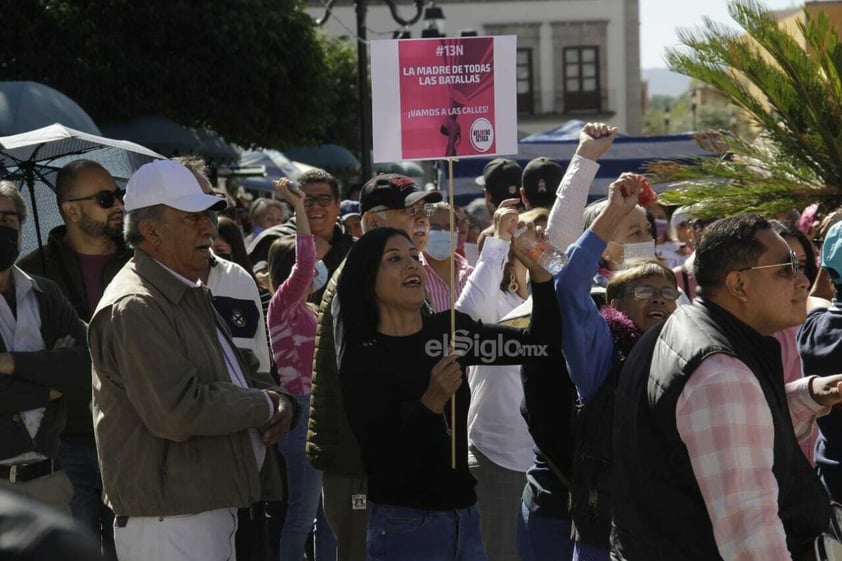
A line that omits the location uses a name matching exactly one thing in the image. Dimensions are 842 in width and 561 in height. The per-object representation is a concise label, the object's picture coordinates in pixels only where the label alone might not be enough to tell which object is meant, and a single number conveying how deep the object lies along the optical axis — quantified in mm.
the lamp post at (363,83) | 15992
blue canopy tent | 12836
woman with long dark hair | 4578
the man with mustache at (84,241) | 5758
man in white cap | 4270
